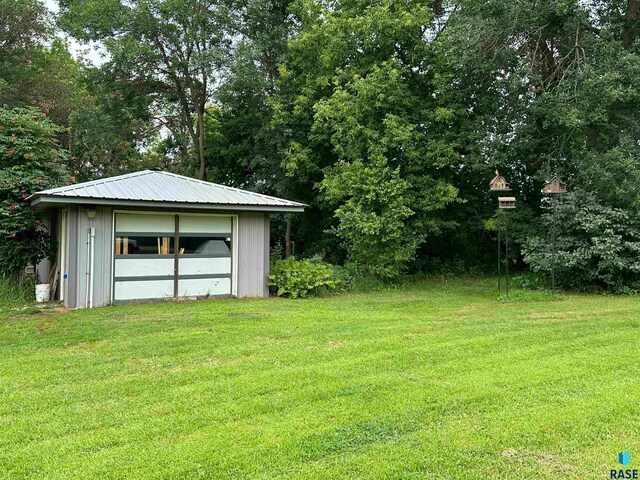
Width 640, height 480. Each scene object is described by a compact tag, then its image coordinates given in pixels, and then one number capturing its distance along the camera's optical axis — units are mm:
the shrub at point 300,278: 10141
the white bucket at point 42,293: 9094
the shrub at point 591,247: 9883
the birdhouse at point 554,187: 9547
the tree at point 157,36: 14977
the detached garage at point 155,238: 8484
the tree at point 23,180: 9594
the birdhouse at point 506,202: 9758
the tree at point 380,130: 12031
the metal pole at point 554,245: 10031
